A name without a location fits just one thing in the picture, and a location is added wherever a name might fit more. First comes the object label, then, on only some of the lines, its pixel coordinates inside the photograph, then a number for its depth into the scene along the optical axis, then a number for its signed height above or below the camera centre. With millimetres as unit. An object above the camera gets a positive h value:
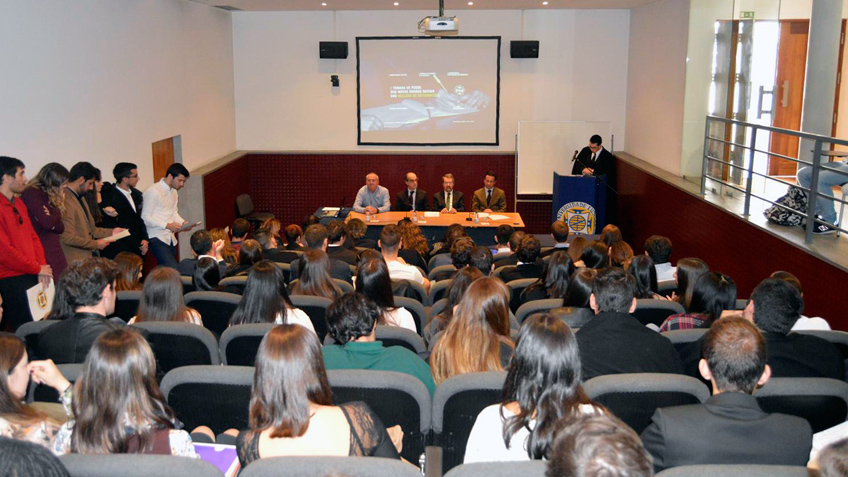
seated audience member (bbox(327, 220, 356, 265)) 6070 -1159
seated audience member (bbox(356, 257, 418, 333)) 4148 -1012
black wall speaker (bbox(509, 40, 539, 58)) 10773 +837
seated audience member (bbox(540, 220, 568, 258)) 7020 -1181
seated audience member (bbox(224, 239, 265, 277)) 5328 -1110
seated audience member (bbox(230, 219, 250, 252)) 6238 -1071
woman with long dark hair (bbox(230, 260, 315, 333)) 3773 -993
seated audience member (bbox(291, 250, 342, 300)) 4418 -1026
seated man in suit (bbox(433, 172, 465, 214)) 9477 -1252
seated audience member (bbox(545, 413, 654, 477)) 1488 -702
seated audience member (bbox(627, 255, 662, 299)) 4744 -1070
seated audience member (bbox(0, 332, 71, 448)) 2234 -927
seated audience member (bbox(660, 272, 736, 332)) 3926 -1032
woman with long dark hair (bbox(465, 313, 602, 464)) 2348 -930
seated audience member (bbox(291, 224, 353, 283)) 5914 -1057
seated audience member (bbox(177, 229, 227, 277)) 5535 -1095
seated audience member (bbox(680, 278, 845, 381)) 3137 -997
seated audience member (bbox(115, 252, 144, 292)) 4562 -1046
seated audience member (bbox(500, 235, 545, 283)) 5363 -1151
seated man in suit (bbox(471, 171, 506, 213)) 9852 -1238
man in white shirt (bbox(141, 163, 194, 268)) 7348 -1118
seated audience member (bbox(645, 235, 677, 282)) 5633 -1113
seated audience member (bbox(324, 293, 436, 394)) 2994 -990
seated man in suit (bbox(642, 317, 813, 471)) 2232 -980
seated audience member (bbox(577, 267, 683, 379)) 3102 -1006
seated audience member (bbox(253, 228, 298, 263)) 5863 -1179
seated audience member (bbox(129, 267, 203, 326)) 3678 -964
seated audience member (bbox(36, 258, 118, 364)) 3143 -922
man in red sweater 5016 -1049
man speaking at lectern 10508 -753
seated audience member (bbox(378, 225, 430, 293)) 5535 -1194
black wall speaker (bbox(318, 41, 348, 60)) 10852 +812
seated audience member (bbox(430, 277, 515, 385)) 3184 -1003
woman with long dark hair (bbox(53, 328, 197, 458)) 2234 -919
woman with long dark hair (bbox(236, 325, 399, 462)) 2236 -943
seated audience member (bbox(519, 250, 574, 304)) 4684 -1074
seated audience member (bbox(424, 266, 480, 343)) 3869 -1049
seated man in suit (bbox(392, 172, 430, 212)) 10102 -1286
